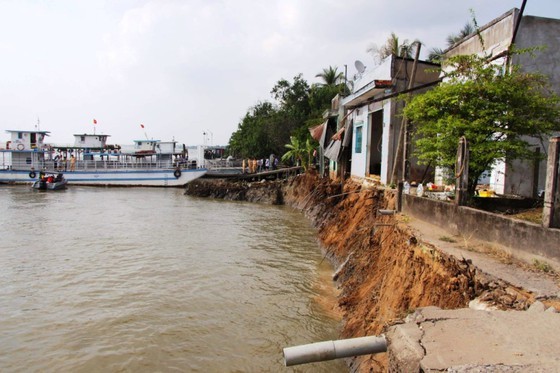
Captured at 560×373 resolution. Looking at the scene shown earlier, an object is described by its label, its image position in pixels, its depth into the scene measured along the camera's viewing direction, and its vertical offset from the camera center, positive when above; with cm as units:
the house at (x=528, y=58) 914 +288
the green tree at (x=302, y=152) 2673 +121
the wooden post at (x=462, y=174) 665 +1
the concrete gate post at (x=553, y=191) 470 -15
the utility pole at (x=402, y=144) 969 +78
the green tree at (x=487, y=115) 686 +113
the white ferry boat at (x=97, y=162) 3494 -16
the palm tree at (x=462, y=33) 2980 +1099
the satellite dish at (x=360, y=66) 1733 +469
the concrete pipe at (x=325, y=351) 293 -139
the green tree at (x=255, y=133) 3794 +347
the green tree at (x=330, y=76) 3862 +935
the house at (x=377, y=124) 1259 +183
